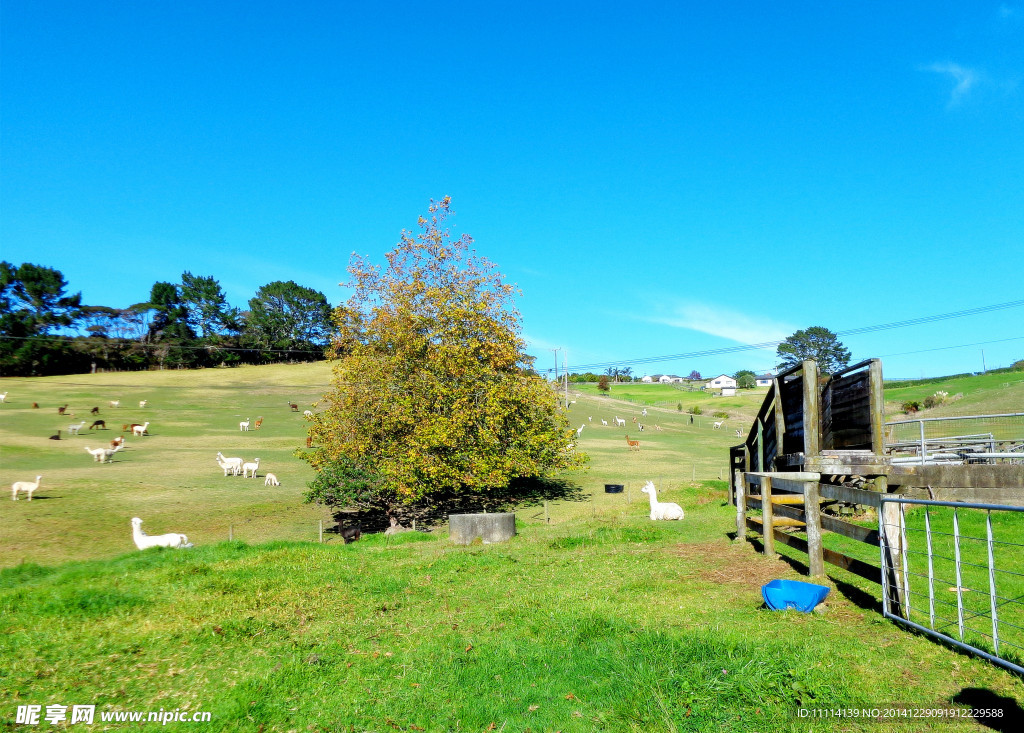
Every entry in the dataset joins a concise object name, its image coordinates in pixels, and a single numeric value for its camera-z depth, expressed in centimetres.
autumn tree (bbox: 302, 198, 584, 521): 2825
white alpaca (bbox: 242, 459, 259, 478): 3903
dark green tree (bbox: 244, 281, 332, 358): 13475
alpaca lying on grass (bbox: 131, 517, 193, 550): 1872
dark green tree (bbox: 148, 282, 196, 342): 12594
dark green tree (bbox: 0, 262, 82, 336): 10644
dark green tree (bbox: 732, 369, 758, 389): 17992
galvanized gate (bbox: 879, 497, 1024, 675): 650
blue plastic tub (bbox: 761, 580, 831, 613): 831
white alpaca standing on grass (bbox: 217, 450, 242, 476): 3956
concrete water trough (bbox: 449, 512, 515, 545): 1936
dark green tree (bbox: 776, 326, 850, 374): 17762
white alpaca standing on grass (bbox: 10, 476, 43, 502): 2891
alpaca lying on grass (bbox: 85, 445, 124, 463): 4122
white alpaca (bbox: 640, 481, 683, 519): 2050
